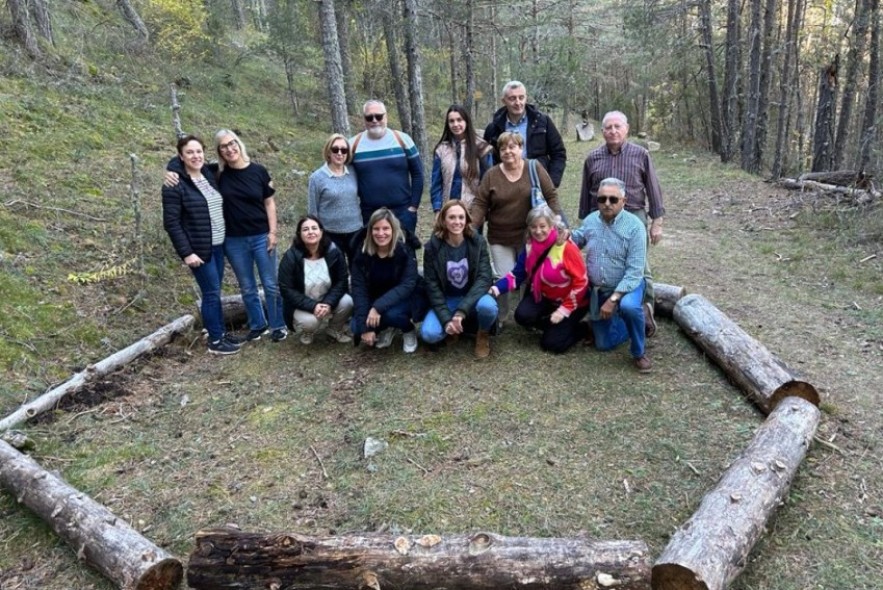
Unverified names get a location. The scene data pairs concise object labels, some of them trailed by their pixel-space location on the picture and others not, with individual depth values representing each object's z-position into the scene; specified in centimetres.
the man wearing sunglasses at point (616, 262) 482
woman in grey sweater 538
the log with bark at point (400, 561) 269
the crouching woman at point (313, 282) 546
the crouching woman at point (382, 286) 527
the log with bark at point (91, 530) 286
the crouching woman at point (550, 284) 505
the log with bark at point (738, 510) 267
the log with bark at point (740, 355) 405
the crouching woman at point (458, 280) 516
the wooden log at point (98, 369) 430
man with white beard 550
